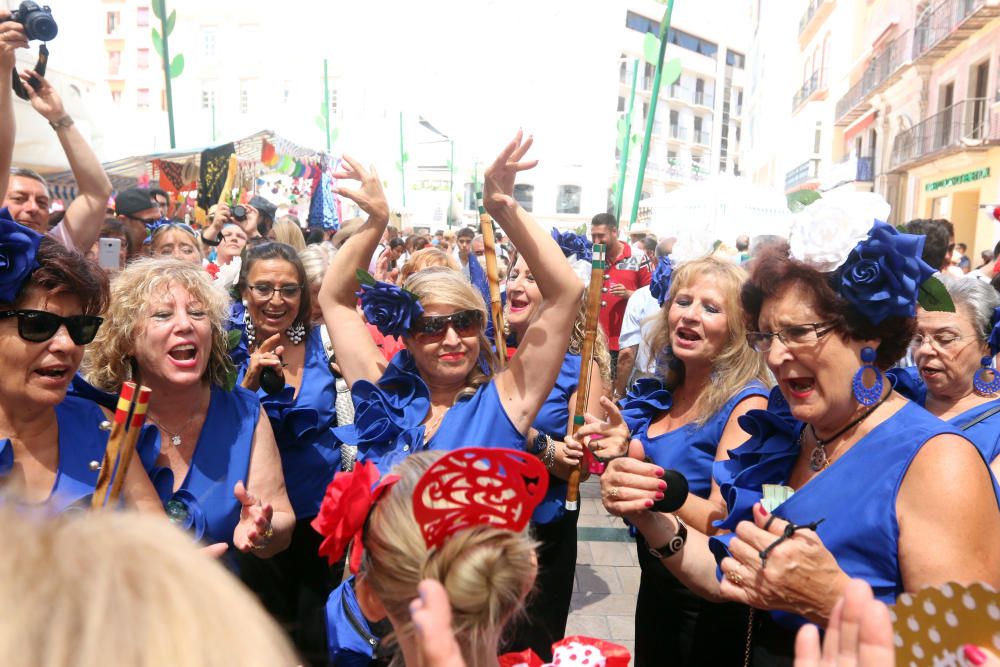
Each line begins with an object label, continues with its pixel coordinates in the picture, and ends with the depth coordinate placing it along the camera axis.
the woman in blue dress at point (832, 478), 1.88
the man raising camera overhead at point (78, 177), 3.69
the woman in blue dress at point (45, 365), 2.18
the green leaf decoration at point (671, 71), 10.38
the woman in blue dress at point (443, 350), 2.68
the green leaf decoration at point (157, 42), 9.68
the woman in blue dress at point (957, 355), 3.35
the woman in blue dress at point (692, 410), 2.88
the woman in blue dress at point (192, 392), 2.68
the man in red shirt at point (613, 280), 7.53
